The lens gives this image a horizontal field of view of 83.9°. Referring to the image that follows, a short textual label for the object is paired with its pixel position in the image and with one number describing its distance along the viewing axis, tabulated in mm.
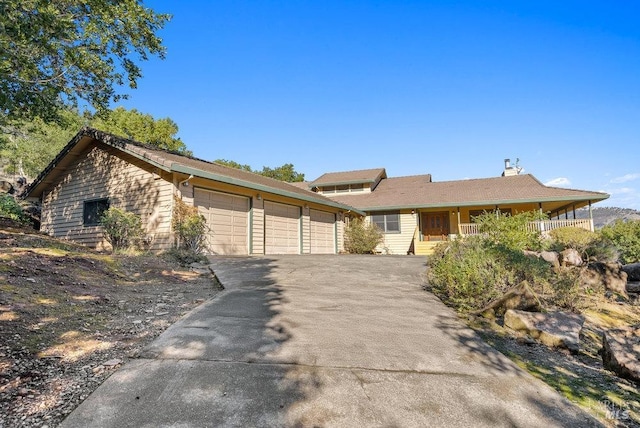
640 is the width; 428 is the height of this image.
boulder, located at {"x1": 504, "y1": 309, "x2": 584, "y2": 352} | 4031
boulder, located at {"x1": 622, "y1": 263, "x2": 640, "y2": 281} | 9047
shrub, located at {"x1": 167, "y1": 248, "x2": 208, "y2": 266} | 9312
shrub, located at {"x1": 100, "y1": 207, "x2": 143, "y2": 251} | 10336
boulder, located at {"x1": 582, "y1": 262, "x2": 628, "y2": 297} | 8156
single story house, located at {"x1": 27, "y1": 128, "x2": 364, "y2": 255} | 10594
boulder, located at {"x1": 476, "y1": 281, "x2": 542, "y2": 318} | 4938
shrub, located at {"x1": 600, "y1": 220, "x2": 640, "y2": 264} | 12773
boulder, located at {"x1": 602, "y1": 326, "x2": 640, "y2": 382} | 3250
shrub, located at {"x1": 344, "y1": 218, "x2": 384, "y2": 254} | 18656
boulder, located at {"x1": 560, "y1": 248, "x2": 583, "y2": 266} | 8945
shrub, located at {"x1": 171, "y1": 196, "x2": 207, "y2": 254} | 10125
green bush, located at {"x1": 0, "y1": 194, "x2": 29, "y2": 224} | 14258
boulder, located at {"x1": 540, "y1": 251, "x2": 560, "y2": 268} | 8652
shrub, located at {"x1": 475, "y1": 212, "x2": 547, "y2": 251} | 7699
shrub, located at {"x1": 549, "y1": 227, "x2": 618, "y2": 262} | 9440
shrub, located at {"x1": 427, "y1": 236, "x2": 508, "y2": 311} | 5488
